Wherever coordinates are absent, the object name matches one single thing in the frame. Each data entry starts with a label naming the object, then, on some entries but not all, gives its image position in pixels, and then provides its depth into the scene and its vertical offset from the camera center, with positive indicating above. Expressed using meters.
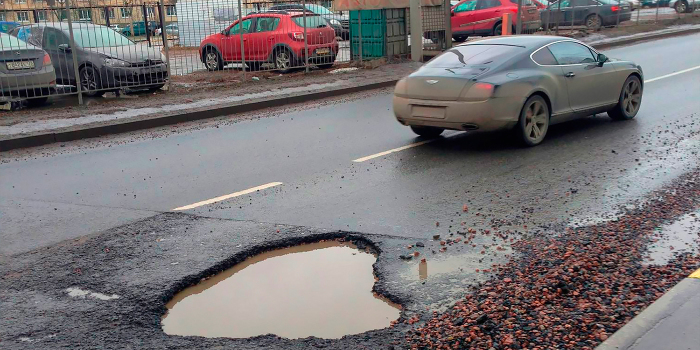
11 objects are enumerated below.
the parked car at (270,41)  18.61 -0.45
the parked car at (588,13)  27.41 -0.14
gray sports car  9.02 -0.97
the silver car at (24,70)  13.72 -0.72
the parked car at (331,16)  19.14 +0.12
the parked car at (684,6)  38.50 -0.01
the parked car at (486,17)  25.28 -0.11
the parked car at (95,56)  14.83 -0.54
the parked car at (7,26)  13.85 +0.16
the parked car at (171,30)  16.11 -0.07
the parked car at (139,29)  15.98 -0.01
